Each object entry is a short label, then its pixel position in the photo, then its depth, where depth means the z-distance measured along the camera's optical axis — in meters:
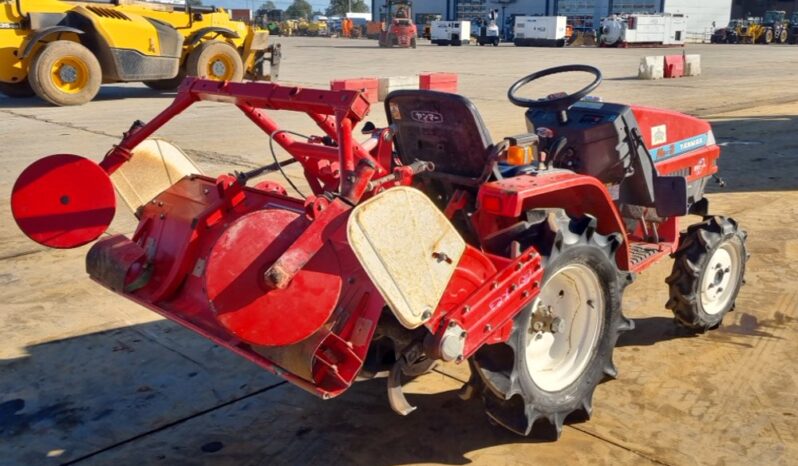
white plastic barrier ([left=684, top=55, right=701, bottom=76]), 21.16
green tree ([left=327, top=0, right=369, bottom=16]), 114.56
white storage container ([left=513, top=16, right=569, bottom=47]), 41.47
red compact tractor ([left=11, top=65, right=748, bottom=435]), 2.60
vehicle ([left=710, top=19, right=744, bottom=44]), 46.34
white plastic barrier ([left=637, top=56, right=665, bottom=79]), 20.00
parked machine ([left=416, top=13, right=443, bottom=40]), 56.56
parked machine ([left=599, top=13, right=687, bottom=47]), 38.50
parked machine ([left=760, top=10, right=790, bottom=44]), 44.75
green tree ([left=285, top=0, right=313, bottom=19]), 117.44
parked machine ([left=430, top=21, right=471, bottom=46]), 41.75
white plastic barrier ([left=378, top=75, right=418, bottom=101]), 14.42
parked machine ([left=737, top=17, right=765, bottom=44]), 45.03
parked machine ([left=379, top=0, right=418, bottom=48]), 38.78
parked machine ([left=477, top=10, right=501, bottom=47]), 42.66
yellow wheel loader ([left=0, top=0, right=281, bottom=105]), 12.91
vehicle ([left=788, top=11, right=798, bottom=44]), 44.75
